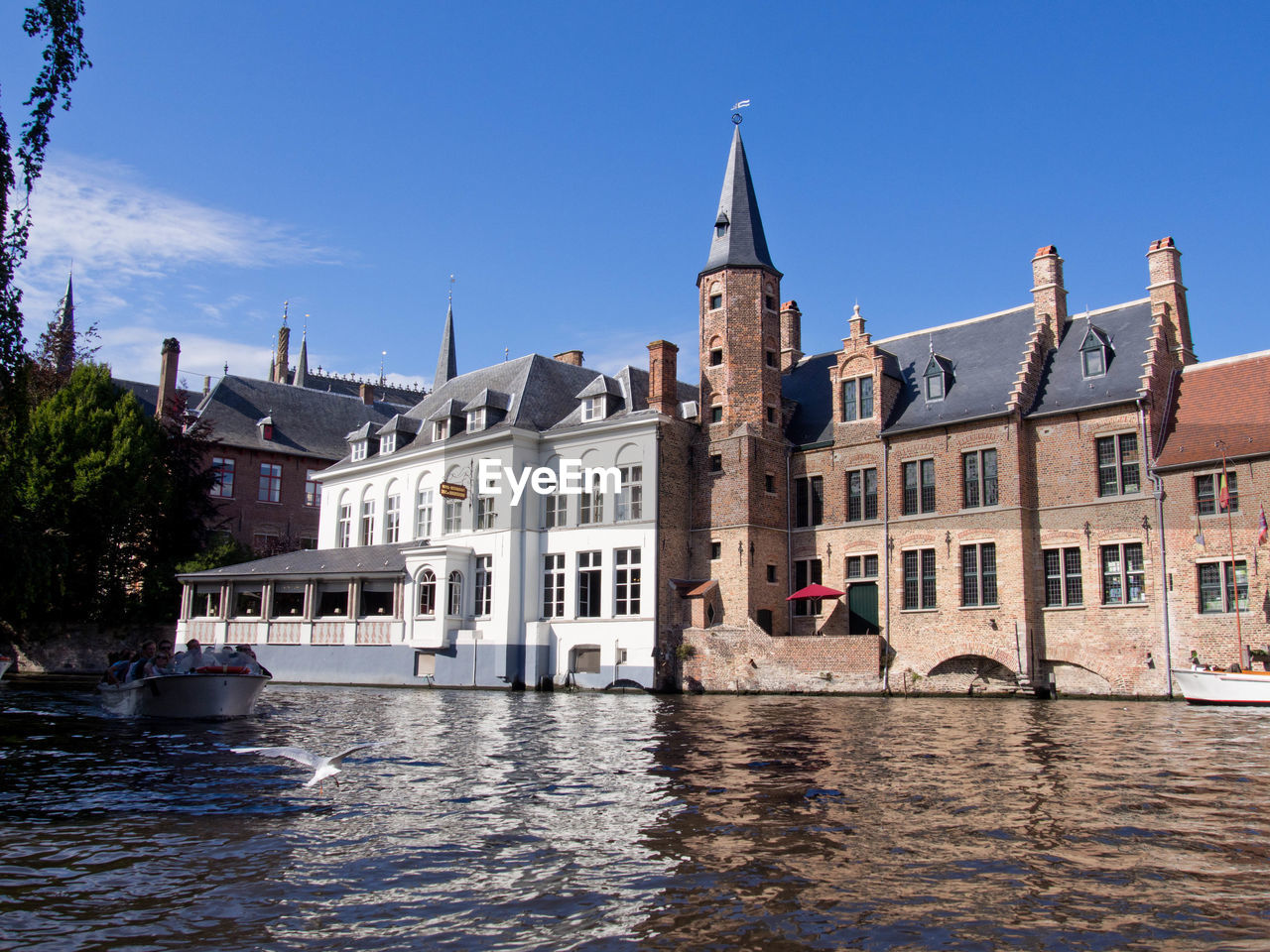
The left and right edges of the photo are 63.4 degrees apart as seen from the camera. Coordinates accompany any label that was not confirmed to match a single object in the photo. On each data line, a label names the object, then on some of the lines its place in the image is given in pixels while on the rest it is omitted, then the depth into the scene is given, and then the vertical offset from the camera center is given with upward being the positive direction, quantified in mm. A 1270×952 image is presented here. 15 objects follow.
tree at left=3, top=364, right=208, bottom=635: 45344 +5439
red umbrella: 34031 +856
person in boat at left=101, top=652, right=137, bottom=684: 21844 -1115
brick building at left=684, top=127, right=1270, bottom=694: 29438 +3922
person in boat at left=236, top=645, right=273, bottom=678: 22709 -974
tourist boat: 21250 -1632
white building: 36500 +2041
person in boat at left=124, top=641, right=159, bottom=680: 21672 -955
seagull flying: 11987 -1700
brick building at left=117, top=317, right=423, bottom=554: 55344 +9519
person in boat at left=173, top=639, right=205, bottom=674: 22188 -898
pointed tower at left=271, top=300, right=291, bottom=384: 91250 +22967
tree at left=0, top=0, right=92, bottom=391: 13820 +6872
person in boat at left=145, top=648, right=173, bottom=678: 21578 -1050
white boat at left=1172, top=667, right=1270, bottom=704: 24781 -1689
